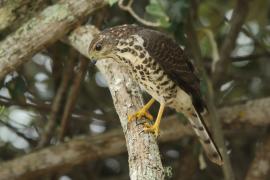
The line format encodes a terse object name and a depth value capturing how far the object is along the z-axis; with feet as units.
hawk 28.07
